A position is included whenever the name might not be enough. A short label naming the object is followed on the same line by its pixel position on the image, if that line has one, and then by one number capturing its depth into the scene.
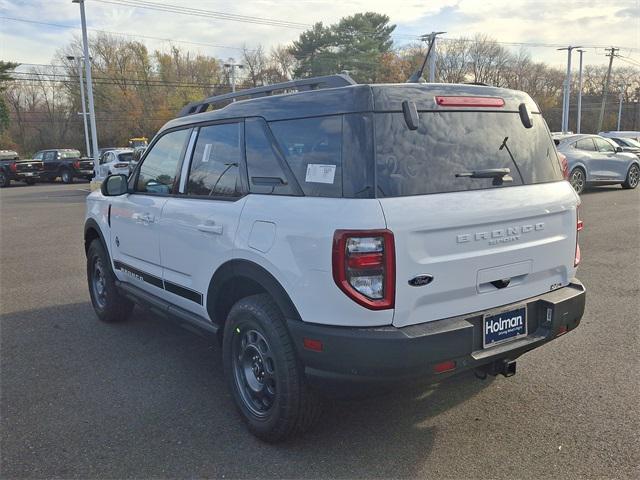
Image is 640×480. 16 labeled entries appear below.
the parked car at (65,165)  29.28
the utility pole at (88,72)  22.93
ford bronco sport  2.57
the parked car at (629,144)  21.48
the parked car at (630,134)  32.81
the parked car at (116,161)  23.98
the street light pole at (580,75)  44.52
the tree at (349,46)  40.38
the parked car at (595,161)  14.95
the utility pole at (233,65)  40.73
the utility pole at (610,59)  57.25
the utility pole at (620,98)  64.96
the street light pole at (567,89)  39.76
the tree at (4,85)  49.59
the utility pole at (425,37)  29.48
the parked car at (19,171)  29.38
